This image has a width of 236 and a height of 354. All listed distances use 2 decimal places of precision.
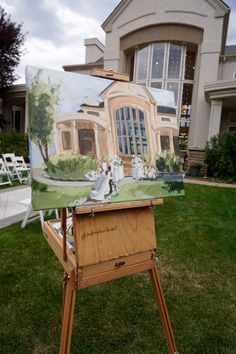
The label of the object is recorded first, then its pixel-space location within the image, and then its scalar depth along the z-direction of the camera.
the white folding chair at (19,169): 8.23
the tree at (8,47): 15.91
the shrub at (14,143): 13.35
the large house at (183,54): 12.30
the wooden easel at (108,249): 1.59
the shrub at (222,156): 10.39
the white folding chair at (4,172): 7.20
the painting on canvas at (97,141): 1.54
